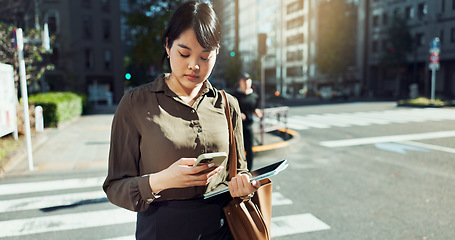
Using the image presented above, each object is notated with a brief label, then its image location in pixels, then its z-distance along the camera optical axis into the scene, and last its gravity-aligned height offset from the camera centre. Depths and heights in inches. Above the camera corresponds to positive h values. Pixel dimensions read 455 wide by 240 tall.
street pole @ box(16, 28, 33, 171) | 292.8 +1.9
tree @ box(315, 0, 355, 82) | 1950.1 +248.1
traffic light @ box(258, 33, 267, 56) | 447.2 +56.1
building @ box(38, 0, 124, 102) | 1411.2 +208.0
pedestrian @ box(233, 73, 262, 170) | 251.1 -14.3
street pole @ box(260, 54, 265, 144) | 395.7 -2.1
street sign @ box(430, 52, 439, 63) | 915.7 +71.5
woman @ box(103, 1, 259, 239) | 61.7 -8.5
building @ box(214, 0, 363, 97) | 2368.4 +336.9
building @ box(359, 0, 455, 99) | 1563.7 +210.1
